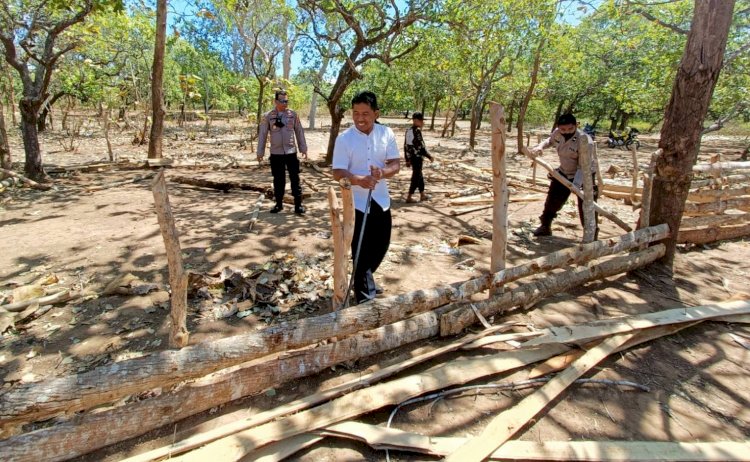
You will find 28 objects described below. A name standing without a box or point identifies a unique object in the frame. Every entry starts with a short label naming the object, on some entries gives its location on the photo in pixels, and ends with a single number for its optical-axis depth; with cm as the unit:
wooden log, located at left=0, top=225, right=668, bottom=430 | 181
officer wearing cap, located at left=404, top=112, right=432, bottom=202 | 684
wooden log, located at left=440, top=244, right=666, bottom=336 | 301
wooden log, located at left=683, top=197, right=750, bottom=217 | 547
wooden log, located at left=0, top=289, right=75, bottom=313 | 332
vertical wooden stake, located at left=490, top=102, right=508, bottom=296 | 298
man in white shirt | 283
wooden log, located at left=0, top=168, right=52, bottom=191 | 753
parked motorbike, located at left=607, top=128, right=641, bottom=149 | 1870
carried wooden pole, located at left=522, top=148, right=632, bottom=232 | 441
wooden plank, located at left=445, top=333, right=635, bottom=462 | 199
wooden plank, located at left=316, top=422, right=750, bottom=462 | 199
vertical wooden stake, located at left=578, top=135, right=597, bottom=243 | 429
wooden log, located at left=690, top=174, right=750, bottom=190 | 583
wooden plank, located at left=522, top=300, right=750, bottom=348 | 282
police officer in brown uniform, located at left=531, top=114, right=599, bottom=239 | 438
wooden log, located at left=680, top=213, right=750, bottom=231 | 533
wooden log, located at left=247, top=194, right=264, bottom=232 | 553
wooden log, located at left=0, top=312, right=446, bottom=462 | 188
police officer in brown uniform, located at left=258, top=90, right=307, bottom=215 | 569
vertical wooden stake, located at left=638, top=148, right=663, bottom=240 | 423
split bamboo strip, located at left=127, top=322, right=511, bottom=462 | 193
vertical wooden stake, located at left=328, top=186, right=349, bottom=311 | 275
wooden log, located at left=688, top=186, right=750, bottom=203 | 575
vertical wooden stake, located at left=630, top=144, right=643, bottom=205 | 684
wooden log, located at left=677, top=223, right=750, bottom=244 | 535
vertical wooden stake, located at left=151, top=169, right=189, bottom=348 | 219
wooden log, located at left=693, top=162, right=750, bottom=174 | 559
